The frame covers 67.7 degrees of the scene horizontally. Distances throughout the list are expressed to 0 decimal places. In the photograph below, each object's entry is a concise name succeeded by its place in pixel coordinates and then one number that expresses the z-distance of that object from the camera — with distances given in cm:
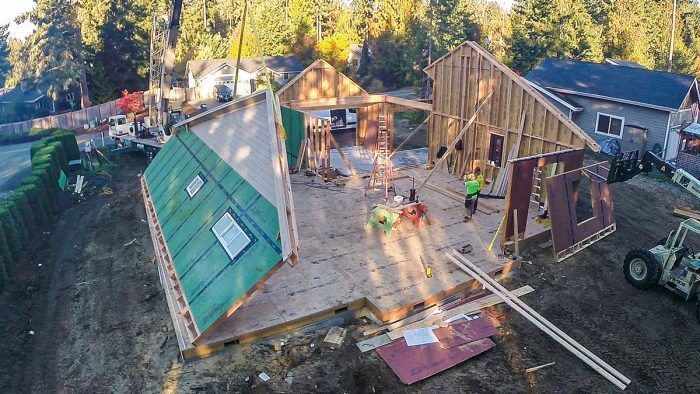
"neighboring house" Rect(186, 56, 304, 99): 5106
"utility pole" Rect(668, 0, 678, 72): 4028
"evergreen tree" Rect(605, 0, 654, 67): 4403
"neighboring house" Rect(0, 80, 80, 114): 4689
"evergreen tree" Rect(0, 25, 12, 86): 7944
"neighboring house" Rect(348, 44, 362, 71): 6541
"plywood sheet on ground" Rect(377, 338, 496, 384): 990
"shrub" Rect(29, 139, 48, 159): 2488
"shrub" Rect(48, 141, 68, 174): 2400
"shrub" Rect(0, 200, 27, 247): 1619
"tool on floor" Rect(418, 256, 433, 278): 1295
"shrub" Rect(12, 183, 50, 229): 1794
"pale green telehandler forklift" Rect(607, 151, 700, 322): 1188
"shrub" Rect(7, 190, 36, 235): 1705
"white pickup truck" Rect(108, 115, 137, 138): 2969
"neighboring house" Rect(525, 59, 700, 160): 2516
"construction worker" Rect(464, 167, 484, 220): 1606
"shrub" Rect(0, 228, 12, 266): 1459
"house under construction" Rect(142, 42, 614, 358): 1112
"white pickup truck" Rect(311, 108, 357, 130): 3244
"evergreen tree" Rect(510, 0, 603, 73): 4169
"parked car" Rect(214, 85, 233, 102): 4906
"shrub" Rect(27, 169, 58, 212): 1905
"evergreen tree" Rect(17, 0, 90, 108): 4081
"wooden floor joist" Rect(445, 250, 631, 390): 974
